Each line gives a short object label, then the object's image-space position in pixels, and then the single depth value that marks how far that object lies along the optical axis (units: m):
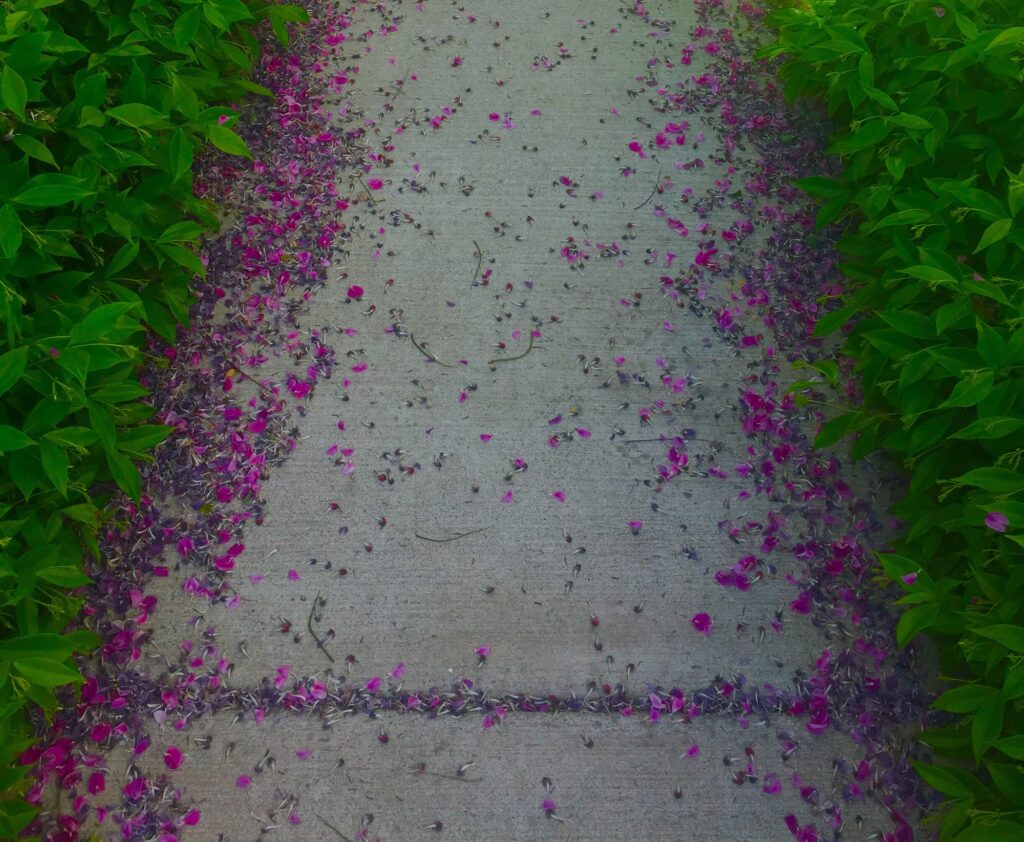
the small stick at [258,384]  2.36
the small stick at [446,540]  2.10
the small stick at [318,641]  1.92
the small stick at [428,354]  2.44
